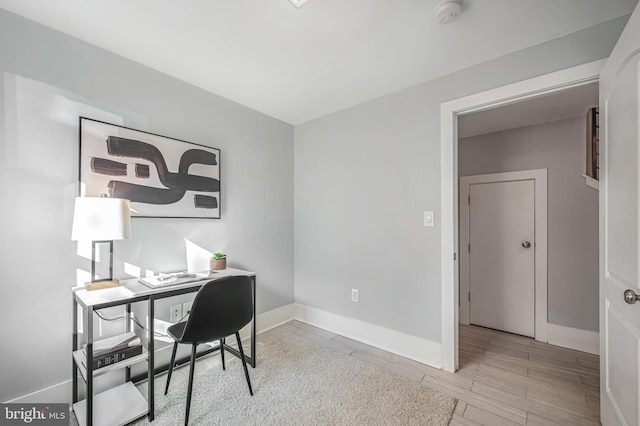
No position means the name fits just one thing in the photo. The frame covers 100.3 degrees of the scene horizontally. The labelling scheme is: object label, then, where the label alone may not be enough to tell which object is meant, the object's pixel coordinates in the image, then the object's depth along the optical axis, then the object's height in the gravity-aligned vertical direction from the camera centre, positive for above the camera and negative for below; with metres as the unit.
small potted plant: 2.29 -0.42
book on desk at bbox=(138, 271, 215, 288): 1.78 -0.47
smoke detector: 1.43 +1.11
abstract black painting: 1.77 +0.32
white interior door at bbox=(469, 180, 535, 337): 2.85 -0.49
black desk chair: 1.55 -0.63
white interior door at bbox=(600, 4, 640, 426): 1.13 -0.09
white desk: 1.38 -0.81
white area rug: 1.59 -1.23
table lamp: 1.48 -0.05
